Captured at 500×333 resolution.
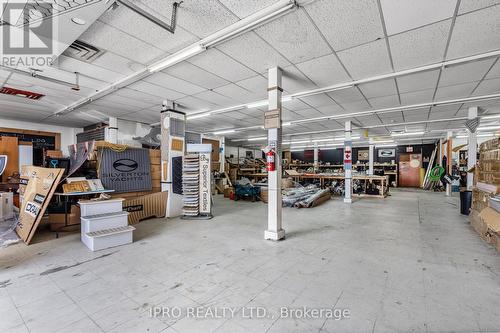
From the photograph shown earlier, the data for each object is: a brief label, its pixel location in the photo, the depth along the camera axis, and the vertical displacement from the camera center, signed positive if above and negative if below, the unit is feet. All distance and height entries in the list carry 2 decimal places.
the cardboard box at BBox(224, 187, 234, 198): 30.19 -3.44
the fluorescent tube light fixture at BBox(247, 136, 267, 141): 44.00 +5.53
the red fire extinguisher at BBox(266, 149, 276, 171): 12.92 +0.28
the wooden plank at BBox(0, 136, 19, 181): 21.45 +1.28
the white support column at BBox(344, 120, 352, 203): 27.28 +0.48
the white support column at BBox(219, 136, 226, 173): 39.50 +1.77
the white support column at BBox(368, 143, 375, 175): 40.69 +1.81
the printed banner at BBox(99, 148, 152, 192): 15.90 -0.30
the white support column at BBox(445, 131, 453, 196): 33.94 +1.38
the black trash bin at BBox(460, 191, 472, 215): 19.63 -3.10
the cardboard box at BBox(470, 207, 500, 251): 10.85 -3.45
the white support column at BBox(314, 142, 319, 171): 47.45 +2.43
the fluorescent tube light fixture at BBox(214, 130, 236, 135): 36.22 +5.57
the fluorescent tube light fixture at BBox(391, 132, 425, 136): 36.79 +5.32
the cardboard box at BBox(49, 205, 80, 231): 14.47 -3.45
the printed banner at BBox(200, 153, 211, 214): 18.13 -0.64
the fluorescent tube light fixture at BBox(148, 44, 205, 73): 10.64 +5.50
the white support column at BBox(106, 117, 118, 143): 25.72 +4.13
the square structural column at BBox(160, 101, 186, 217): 18.79 +0.58
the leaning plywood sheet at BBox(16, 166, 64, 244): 11.90 -1.72
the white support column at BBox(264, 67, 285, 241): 12.89 -0.29
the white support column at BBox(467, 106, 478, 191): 20.14 +1.54
